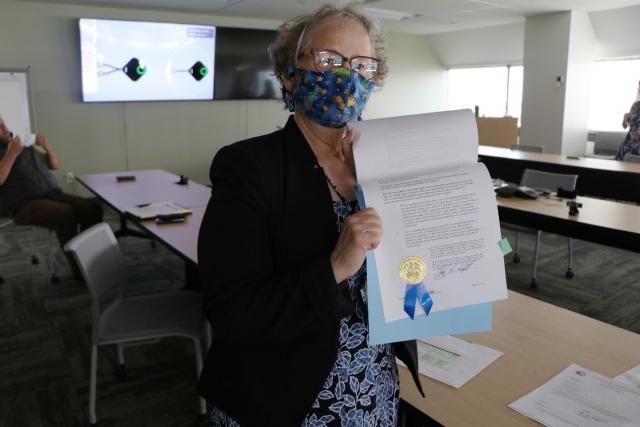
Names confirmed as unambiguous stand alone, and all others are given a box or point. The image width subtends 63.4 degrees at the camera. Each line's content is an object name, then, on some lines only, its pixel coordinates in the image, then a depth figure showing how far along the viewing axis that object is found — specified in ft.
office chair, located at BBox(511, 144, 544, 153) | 20.50
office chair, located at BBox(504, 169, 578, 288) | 13.45
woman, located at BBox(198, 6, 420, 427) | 2.89
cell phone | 9.93
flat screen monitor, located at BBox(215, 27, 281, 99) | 25.75
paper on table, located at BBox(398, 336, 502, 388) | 4.29
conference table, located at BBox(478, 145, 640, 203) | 15.42
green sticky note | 3.16
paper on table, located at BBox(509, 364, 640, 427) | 3.63
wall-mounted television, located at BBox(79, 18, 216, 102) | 22.20
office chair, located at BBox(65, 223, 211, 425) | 7.36
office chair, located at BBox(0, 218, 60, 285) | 13.79
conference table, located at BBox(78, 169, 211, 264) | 8.79
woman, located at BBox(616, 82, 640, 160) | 20.20
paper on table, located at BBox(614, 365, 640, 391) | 4.10
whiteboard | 20.66
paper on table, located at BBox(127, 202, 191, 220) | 10.27
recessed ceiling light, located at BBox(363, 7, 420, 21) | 24.62
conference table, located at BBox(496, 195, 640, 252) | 9.50
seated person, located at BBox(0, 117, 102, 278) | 13.89
